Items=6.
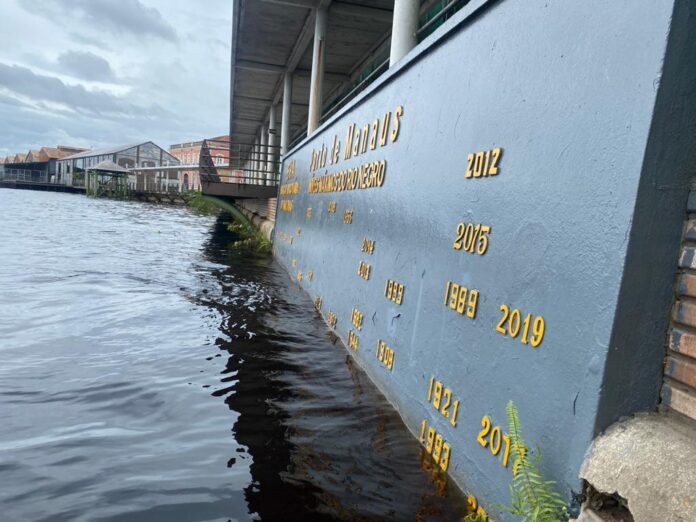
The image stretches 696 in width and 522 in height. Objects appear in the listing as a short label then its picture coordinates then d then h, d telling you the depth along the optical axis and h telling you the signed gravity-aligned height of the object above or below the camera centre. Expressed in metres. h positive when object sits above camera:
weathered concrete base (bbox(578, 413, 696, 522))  1.43 -0.74
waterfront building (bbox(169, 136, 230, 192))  62.94 +3.01
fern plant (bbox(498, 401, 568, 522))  1.82 -1.03
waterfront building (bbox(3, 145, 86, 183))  75.56 -0.48
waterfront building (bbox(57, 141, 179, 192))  60.78 +1.35
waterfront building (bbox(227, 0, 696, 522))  1.71 -0.18
